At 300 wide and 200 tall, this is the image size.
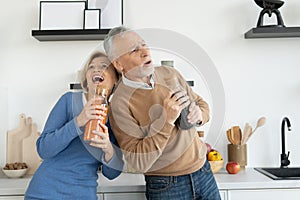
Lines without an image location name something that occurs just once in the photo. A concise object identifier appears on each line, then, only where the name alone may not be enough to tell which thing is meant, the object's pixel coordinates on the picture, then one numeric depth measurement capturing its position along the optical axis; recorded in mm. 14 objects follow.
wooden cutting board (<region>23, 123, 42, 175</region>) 2338
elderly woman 1564
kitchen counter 1924
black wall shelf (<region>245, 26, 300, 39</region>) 2279
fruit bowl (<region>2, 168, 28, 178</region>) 2209
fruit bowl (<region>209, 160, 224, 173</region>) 2182
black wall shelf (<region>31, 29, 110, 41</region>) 2271
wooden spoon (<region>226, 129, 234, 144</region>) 2373
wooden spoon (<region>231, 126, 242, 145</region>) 2366
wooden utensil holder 2354
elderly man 1539
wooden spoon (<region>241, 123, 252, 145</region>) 2373
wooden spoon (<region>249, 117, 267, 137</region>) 2389
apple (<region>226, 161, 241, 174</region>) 2174
